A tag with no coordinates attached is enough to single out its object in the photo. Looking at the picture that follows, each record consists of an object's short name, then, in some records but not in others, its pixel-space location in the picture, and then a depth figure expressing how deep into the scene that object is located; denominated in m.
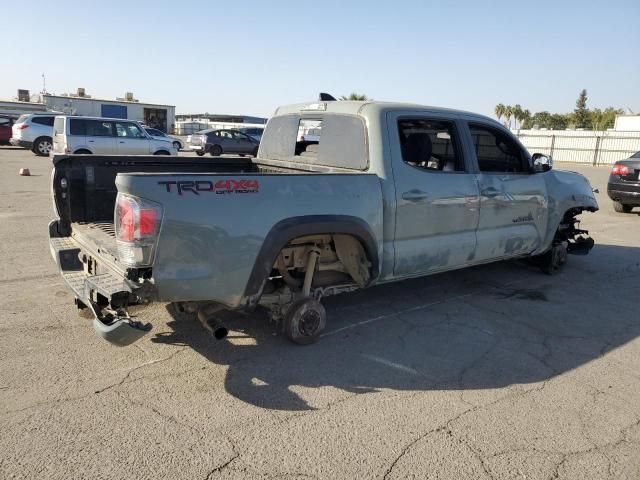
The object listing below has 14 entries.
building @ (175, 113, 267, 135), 71.78
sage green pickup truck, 3.25
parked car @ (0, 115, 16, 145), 26.91
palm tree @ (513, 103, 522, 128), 95.62
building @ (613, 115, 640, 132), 47.72
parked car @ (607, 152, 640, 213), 11.56
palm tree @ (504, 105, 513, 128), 96.75
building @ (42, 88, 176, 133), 46.88
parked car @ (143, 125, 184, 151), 28.23
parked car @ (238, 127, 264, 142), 31.08
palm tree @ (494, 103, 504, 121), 97.94
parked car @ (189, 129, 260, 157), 27.08
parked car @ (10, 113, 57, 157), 22.62
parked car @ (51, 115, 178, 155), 17.52
